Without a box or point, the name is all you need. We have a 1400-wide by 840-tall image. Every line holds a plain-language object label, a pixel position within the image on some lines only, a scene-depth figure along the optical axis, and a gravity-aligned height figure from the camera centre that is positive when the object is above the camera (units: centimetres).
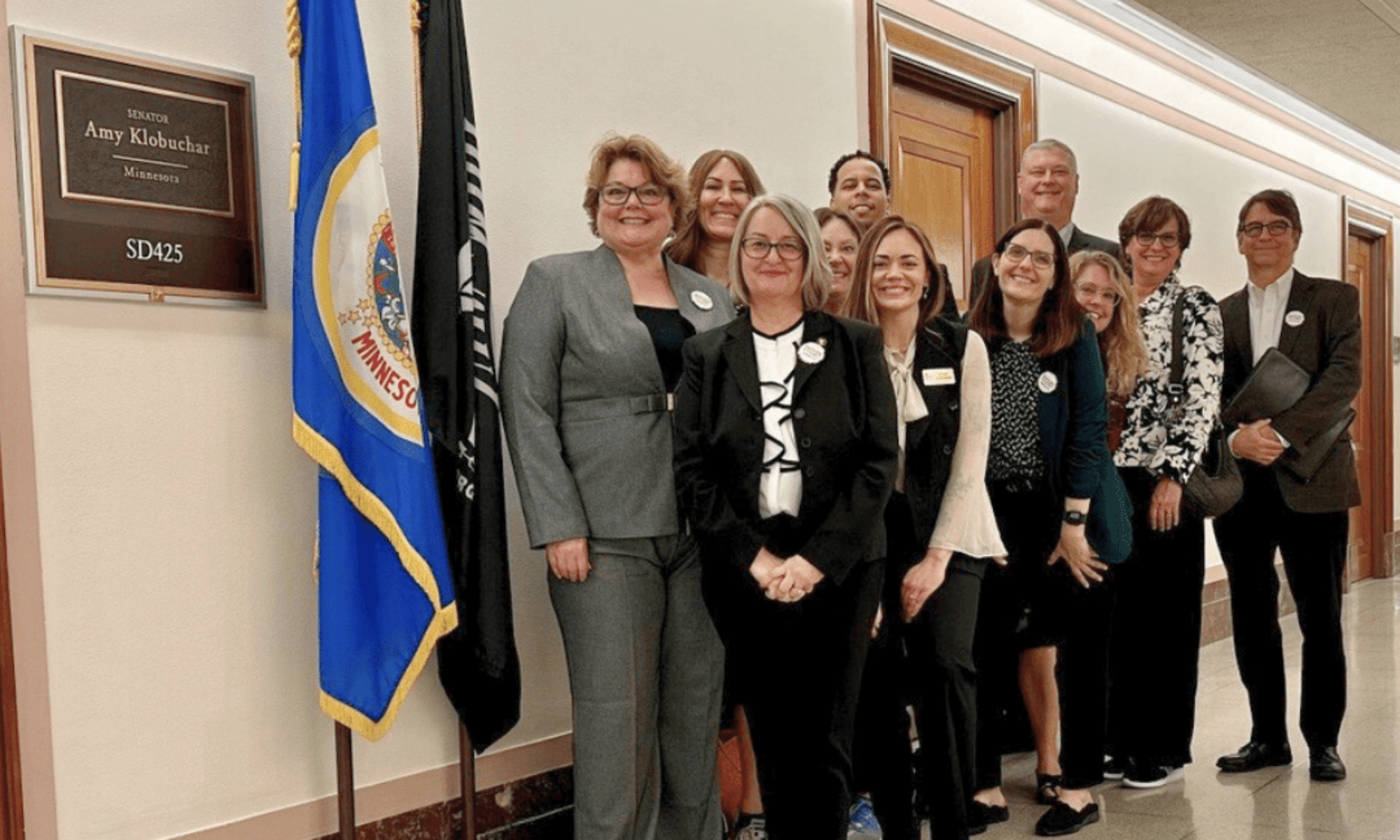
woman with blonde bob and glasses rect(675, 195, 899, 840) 238 -25
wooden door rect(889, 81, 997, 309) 450 +75
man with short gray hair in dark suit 380 +55
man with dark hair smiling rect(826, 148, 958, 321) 336 +50
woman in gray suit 256 -23
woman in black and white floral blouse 344 -42
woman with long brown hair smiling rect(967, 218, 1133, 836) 306 -31
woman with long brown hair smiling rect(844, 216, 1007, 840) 272 -36
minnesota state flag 234 -2
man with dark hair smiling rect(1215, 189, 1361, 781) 360 -40
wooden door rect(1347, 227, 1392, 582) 845 -52
